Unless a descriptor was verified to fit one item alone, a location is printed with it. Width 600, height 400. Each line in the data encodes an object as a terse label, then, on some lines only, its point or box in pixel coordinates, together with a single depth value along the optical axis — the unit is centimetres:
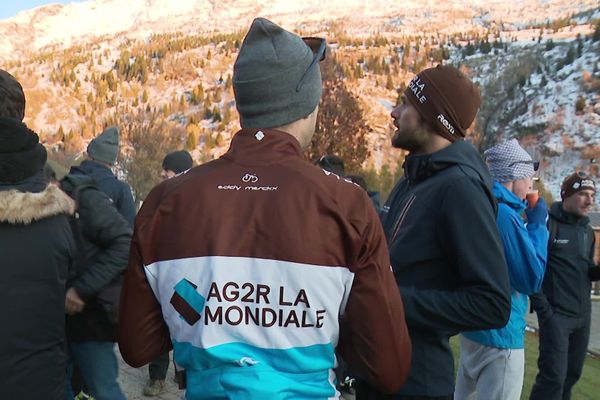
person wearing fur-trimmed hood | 216
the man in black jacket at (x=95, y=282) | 279
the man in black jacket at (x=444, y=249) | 196
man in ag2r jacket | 137
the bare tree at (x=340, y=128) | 2748
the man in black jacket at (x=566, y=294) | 425
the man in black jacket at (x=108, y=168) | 429
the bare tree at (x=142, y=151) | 2605
